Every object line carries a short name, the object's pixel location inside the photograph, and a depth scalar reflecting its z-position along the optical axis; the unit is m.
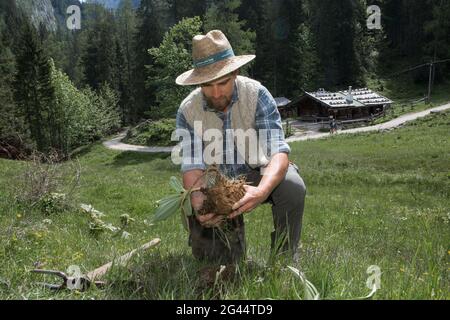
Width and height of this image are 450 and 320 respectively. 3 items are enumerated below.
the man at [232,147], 3.64
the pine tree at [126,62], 78.69
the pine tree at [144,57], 68.69
